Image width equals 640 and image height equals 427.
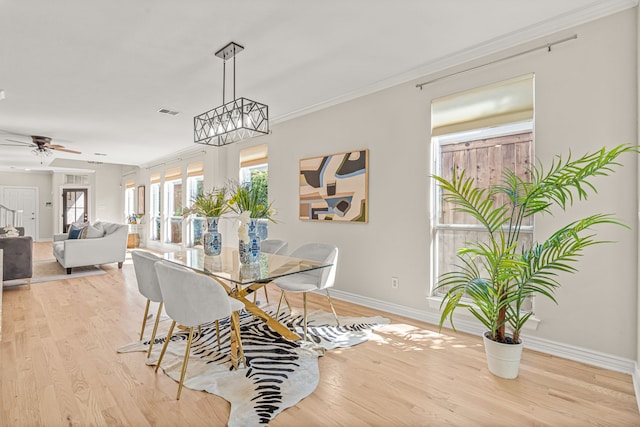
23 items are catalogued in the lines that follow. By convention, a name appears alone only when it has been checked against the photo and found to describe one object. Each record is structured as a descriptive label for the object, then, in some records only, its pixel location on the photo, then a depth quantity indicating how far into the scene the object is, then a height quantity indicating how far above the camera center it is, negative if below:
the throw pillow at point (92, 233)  5.89 -0.45
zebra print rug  1.89 -1.09
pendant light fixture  2.59 +0.73
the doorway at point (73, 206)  10.55 +0.06
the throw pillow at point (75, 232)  6.22 -0.47
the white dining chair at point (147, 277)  2.37 -0.50
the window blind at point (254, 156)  5.20 +0.89
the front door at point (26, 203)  10.34 +0.15
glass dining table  2.20 -0.44
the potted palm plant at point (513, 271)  2.01 -0.38
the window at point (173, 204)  7.82 +0.12
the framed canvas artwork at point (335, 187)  3.78 +0.29
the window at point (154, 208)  8.78 +0.02
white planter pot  2.14 -0.96
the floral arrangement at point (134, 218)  9.46 -0.28
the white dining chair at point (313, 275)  2.88 -0.60
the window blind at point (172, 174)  7.55 +0.84
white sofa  5.39 -0.69
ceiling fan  5.80 +1.18
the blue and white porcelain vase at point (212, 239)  3.09 -0.28
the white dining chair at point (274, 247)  3.69 -0.43
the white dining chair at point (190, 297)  1.92 -0.53
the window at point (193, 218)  7.01 -0.19
